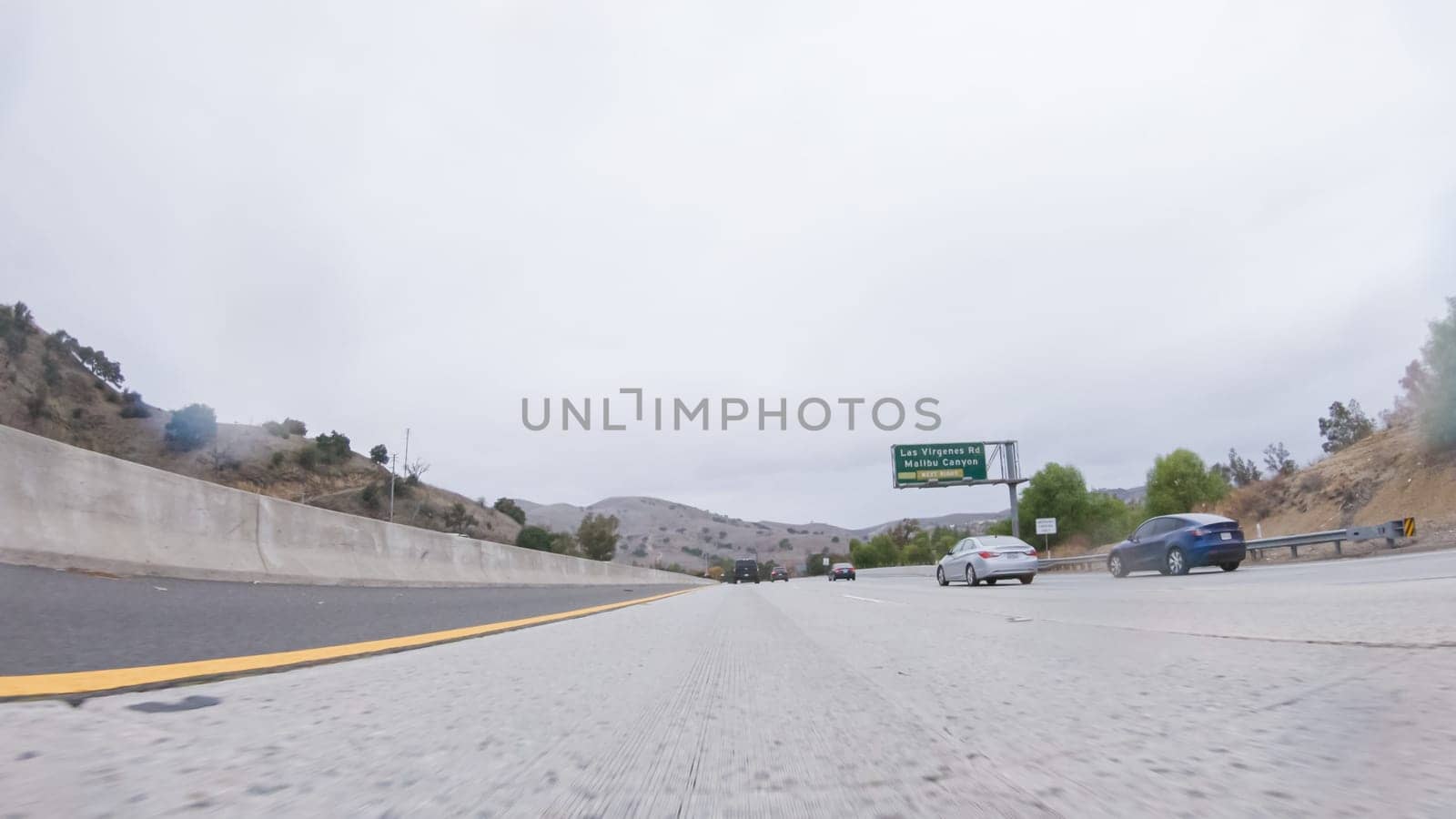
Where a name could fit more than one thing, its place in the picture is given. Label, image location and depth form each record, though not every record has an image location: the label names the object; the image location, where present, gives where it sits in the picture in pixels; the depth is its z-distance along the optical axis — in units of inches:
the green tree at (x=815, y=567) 5784.5
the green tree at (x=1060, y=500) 3189.0
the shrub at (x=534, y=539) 3607.3
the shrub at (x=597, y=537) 4158.5
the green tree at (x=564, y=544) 3605.6
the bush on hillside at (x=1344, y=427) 2265.0
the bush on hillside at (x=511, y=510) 4604.6
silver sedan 806.5
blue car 690.8
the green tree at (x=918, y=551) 5310.0
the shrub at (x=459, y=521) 3282.5
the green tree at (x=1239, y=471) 3372.0
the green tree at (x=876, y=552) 6378.0
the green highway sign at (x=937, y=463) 2003.0
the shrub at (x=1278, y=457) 2691.4
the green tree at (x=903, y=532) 7051.2
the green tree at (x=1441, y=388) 1391.5
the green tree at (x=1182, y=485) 2497.5
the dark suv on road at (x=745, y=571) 3302.2
